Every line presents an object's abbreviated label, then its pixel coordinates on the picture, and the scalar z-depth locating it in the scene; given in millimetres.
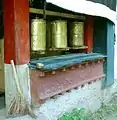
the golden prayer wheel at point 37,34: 3319
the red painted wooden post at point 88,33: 4392
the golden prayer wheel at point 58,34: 3672
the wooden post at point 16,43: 2927
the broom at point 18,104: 2943
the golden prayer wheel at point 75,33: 4062
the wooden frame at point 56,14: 3280
